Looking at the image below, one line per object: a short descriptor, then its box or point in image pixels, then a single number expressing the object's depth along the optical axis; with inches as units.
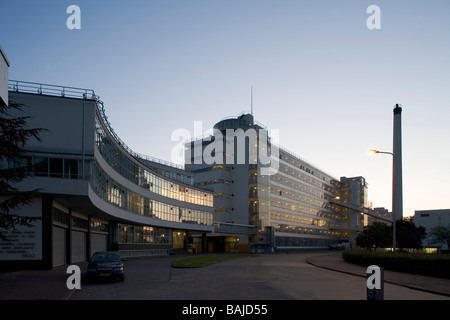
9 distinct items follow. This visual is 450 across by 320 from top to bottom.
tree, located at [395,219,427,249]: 2128.4
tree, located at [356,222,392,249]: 2096.5
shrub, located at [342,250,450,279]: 900.6
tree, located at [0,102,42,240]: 669.9
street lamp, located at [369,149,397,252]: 979.9
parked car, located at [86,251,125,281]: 795.4
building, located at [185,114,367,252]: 3516.2
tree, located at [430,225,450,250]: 2630.4
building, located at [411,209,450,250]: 3550.7
